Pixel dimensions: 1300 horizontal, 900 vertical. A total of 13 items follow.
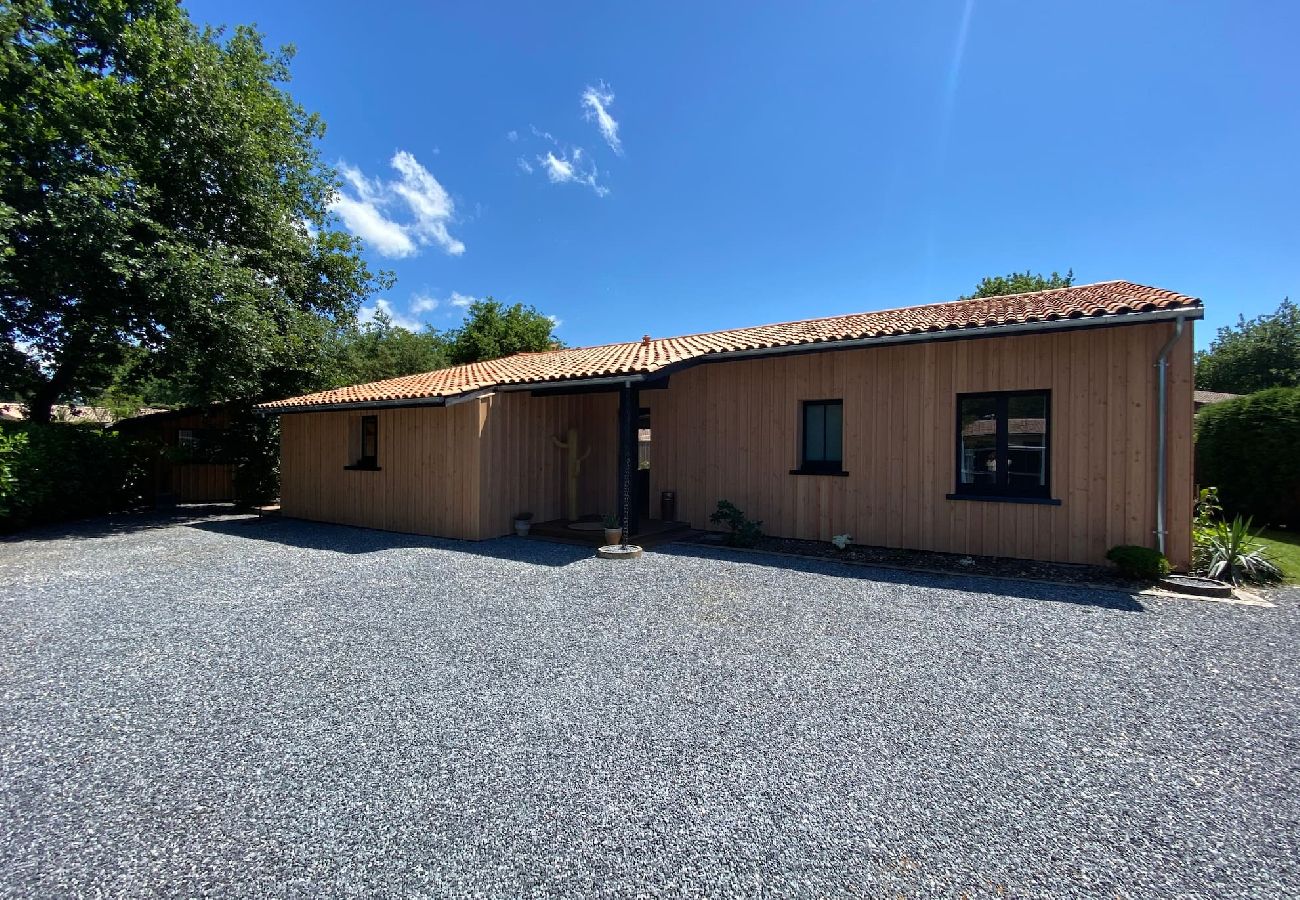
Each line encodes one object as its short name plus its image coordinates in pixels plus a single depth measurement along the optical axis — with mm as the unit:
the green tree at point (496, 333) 28047
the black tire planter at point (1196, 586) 5855
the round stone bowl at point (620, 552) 7777
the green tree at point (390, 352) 29422
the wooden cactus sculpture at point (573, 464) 10391
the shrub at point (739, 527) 8562
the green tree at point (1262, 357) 22531
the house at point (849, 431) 6781
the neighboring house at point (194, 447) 15336
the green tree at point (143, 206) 10141
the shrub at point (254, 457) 14477
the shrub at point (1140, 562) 6246
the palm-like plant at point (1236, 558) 6445
